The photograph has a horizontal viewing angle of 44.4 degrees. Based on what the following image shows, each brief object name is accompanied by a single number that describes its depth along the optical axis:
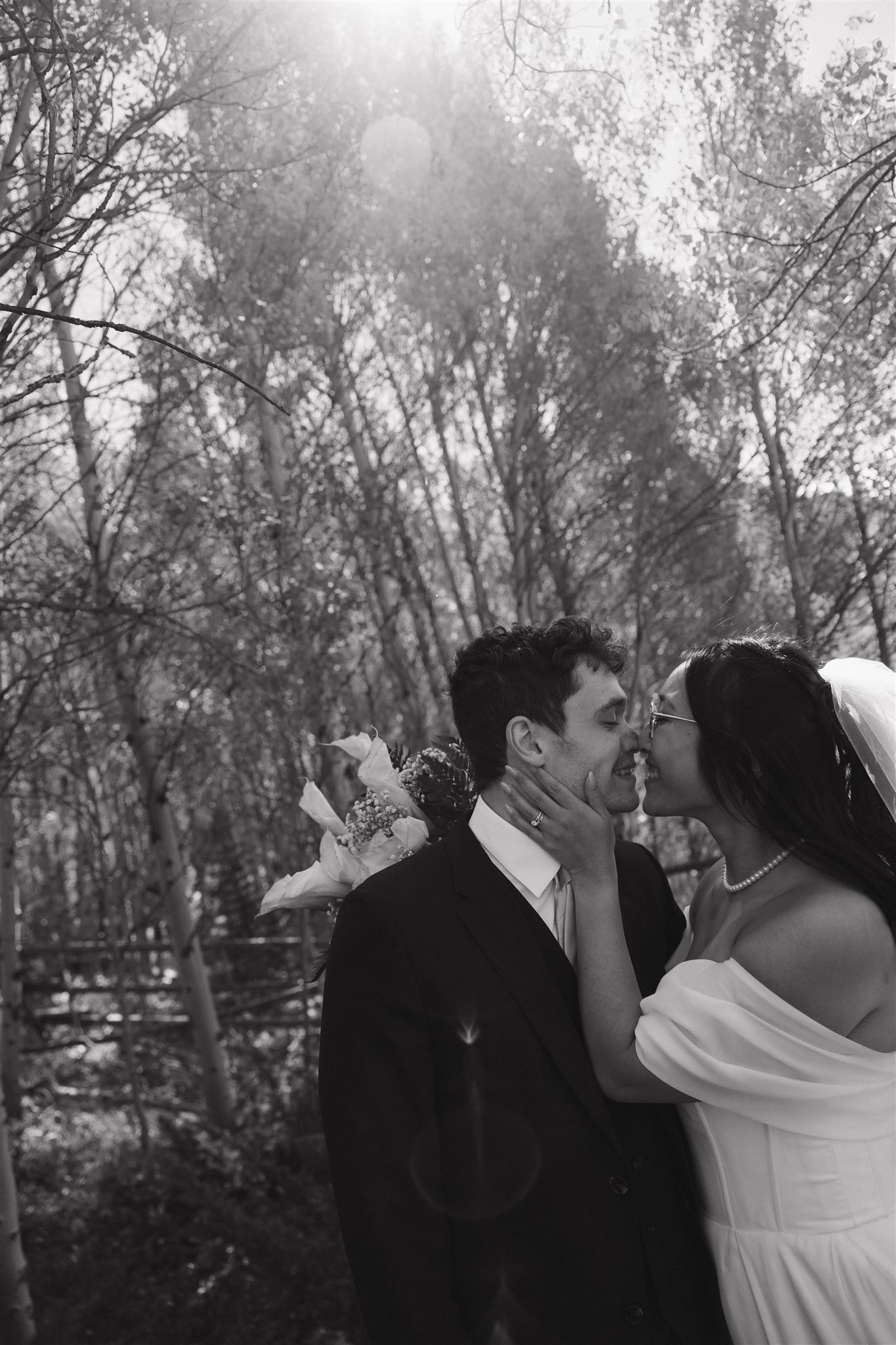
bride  2.29
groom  2.08
